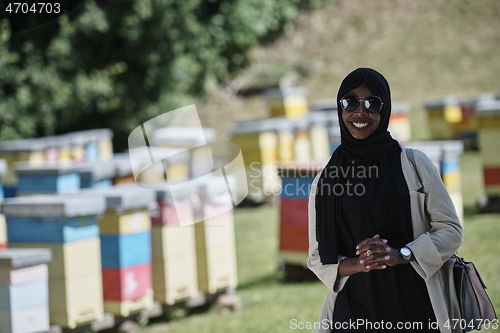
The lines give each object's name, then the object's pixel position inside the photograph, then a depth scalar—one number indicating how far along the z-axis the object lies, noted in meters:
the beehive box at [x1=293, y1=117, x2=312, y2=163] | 22.28
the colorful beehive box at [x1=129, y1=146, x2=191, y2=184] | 16.02
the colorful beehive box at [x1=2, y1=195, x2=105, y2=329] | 9.21
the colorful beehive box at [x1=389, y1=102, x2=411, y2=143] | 27.03
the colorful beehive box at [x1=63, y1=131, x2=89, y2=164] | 22.87
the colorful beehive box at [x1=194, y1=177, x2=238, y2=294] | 11.61
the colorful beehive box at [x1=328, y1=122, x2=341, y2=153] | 15.99
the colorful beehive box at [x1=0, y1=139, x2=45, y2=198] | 20.02
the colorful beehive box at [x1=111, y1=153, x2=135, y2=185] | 15.01
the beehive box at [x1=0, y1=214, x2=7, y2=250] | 12.30
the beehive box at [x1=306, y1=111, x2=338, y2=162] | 23.44
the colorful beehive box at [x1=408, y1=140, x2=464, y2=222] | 13.54
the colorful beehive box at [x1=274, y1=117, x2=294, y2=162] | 21.58
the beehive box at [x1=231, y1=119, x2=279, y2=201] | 20.89
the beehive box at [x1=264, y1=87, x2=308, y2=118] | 28.34
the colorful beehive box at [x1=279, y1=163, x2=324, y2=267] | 12.63
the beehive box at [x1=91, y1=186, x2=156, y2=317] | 9.95
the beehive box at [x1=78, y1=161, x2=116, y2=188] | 14.08
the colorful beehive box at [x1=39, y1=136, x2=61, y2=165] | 21.46
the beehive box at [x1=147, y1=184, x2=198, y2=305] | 10.90
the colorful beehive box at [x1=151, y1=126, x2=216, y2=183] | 15.76
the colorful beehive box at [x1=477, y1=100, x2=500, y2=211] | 16.94
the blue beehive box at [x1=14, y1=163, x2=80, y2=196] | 13.80
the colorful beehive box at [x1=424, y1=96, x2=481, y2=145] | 26.91
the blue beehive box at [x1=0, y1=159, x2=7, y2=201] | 14.37
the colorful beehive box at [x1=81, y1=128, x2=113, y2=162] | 24.76
